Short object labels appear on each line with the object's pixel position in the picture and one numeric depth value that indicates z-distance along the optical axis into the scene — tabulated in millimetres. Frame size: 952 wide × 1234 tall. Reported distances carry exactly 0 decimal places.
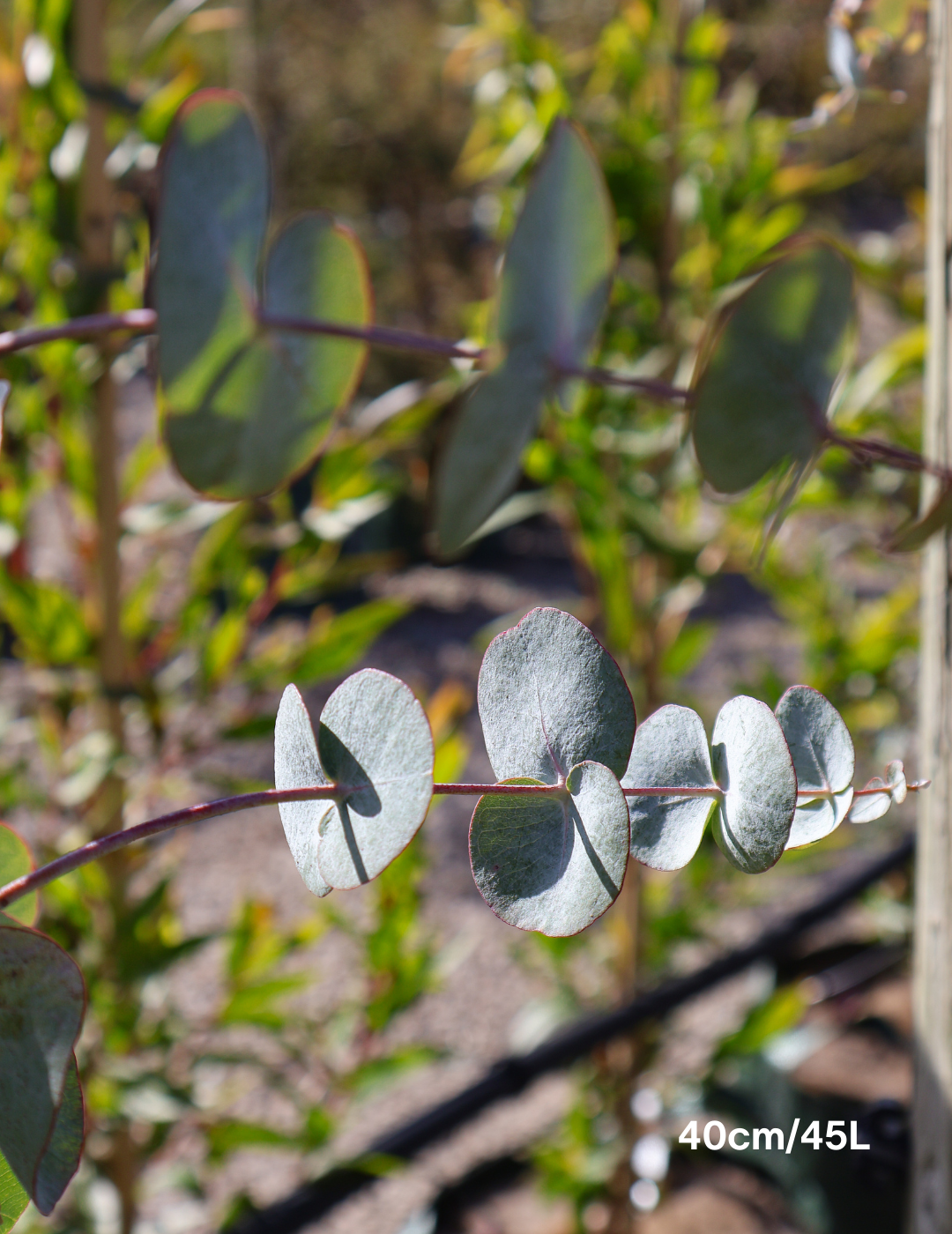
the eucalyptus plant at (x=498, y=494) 698
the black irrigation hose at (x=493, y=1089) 2337
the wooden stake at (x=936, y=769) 926
